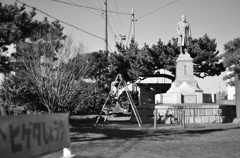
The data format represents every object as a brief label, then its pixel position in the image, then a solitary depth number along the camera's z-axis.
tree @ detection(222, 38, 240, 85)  27.19
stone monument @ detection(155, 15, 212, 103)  19.88
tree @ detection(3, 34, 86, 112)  14.54
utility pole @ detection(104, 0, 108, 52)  32.59
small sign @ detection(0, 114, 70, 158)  3.47
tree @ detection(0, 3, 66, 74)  14.42
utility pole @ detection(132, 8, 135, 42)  36.74
